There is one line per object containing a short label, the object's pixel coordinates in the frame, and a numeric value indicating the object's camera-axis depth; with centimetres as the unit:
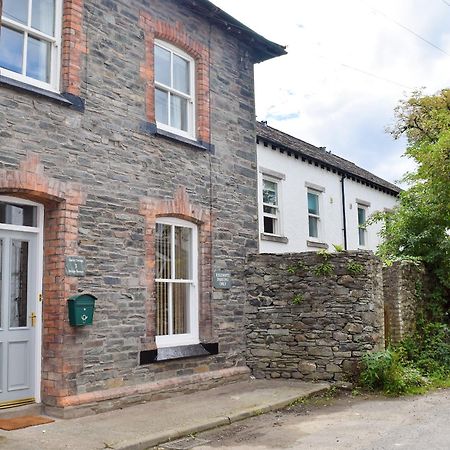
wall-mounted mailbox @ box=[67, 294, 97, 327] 803
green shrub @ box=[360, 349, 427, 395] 998
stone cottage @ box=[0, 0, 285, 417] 800
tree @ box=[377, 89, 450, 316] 1380
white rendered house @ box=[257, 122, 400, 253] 1583
